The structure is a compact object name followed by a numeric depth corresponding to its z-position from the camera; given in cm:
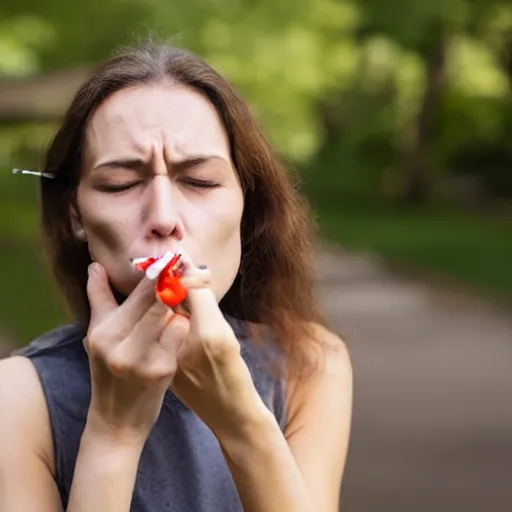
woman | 164
